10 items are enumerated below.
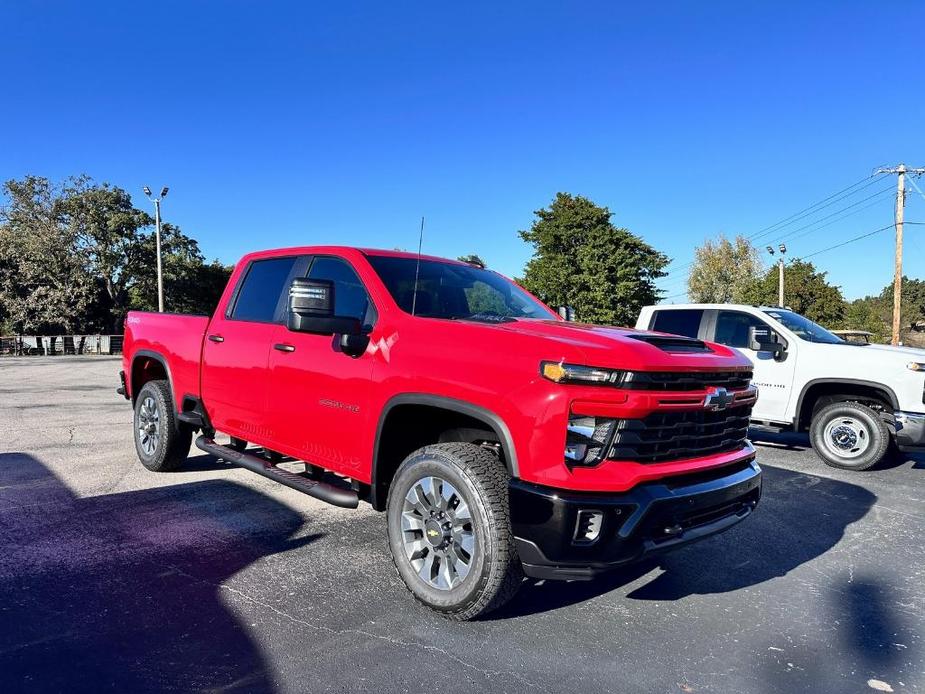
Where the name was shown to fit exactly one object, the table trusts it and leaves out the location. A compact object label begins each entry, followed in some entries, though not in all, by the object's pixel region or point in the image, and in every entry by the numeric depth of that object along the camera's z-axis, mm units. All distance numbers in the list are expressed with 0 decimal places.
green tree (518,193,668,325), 46438
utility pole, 26423
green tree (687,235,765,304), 61719
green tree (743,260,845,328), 53156
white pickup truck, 6562
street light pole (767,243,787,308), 38406
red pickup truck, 2703
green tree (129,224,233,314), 42469
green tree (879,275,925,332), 95550
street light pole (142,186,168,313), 28427
